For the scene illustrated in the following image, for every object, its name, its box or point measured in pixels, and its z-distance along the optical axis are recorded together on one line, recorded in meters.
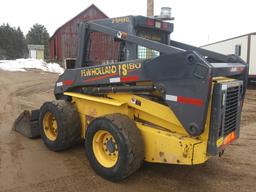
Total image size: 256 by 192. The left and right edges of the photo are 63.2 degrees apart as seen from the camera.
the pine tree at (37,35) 54.38
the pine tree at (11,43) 44.62
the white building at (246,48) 11.75
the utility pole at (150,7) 7.48
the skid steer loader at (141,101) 2.43
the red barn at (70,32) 20.98
